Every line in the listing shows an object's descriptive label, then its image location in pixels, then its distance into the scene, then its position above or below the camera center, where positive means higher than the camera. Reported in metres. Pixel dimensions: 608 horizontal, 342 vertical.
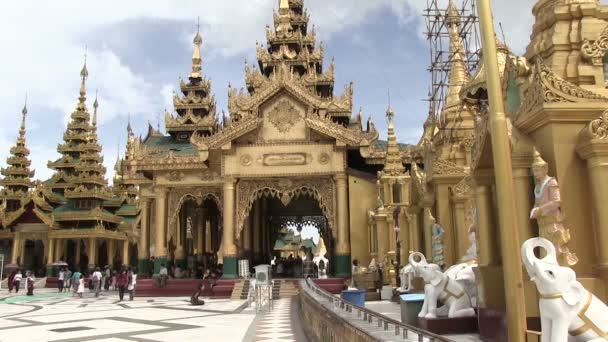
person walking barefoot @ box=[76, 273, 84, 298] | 22.86 -1.23
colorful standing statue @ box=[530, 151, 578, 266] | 4.69 +0.27
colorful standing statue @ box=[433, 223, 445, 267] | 9.00 +0.07
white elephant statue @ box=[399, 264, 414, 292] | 10.88 -0.66
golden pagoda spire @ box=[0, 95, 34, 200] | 40.62 +6.56
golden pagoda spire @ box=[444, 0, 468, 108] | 14.16 +5.18
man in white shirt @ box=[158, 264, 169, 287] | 21.48 -0.80
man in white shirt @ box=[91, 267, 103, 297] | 23.17 -1.01
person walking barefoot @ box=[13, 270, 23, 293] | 27.20 -1.09
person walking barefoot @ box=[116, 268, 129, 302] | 19.83 -0.94
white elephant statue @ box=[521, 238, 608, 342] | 3.66 -0.40
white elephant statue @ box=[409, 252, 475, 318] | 6.96 -0.60
